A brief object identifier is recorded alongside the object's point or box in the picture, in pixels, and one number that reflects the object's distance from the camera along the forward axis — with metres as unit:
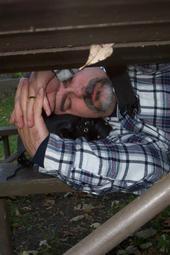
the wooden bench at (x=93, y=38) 0.76
